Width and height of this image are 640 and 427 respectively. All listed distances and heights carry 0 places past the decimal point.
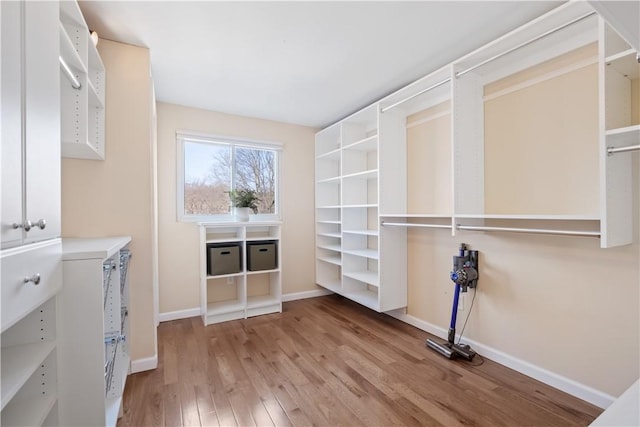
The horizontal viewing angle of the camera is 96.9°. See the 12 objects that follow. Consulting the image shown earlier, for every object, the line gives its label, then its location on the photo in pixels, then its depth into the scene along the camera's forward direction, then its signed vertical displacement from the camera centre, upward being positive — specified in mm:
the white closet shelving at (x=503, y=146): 1513 +500
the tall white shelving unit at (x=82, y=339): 1137 -511
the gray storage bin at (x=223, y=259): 3070 -507
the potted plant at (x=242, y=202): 3338 +123
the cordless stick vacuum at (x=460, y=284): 2268 -600
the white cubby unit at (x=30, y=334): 788 -464
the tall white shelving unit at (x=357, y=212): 2900 -1
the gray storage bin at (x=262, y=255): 3270 -505
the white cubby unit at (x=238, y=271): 3078 -666
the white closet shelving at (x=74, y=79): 1457 +724
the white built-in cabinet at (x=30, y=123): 761 +279
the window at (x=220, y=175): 3348 +481
